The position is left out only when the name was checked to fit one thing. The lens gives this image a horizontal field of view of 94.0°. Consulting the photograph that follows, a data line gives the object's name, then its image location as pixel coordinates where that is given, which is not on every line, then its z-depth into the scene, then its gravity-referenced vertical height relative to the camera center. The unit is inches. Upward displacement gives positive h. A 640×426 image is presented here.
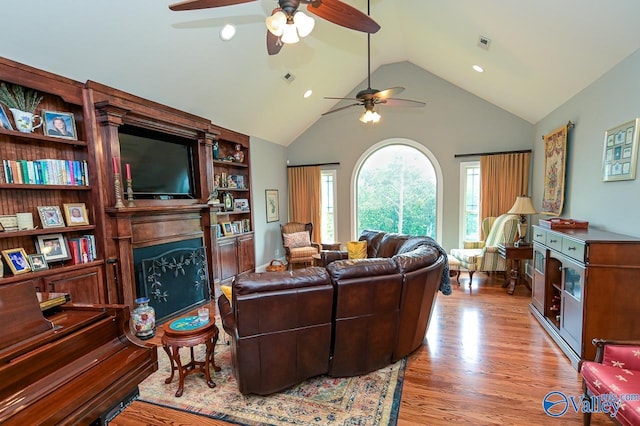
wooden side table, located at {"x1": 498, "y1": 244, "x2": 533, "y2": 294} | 165.0 -36.0
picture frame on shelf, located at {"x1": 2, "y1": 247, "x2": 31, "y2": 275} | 95.4 -18.8
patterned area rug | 79.4 -59.1
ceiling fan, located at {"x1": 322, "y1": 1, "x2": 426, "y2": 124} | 127.0 +42.1
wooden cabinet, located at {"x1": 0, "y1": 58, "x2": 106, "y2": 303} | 97.2 +8.7
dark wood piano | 44.9 -28.7
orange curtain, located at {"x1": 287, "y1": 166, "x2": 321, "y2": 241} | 257.8 +0.1
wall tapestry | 149.5 +10.2
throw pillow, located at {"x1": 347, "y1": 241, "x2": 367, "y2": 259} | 171.2 -32.2
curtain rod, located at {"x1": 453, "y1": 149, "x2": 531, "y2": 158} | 203.2 +26.5
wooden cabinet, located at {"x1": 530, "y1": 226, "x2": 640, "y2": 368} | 90.4 -32.2
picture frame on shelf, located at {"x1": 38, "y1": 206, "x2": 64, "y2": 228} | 104.8 -5.5
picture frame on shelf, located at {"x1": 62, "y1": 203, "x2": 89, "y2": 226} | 111.5 -5.1
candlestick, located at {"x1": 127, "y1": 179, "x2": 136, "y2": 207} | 126.5 +2.3
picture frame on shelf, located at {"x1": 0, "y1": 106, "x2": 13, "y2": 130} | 94.4 +25.8
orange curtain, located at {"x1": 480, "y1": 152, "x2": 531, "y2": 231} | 203.5 +6.8
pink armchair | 56.9 -40.4
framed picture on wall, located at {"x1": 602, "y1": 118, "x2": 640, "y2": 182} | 96.7 +12.4
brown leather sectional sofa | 81.7 -36.4
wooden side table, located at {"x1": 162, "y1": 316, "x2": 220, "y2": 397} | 85.9 -41.1
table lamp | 165.0 -11.6
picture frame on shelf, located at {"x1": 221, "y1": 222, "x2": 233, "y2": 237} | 197.9 -21.2
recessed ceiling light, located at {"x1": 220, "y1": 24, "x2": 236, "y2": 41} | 123.6 +69.3
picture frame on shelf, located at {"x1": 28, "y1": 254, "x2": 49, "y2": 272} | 101.3 -20.8
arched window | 235.5 +2.8
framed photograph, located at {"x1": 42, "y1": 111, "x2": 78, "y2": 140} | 105.8 +27.9
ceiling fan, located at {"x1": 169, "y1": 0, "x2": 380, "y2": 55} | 68.4 +44.3
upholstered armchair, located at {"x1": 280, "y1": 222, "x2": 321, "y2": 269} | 226.1 -38.3
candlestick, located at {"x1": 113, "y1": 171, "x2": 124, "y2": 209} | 118.8 +4.2
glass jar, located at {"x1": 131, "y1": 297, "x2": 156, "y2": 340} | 126.3 -51.2
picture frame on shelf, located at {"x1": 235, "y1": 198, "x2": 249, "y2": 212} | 213.8 -5.4
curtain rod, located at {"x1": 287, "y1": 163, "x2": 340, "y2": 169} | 252.7 +26.1
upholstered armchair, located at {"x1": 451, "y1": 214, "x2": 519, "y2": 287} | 176.6 -38.5
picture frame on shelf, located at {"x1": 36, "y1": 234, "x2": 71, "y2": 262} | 105.2 -16.6
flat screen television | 134.3 +17.9
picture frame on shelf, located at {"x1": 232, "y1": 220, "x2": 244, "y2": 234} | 207.5 -21.5
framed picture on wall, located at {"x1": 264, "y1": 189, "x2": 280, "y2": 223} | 242.0 -7.4
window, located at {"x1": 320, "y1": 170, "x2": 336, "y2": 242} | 257.4 -9.1
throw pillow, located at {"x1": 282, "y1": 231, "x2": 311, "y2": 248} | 234.8 -35.1
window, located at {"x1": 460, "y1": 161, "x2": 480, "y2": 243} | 219.1 -7.2
